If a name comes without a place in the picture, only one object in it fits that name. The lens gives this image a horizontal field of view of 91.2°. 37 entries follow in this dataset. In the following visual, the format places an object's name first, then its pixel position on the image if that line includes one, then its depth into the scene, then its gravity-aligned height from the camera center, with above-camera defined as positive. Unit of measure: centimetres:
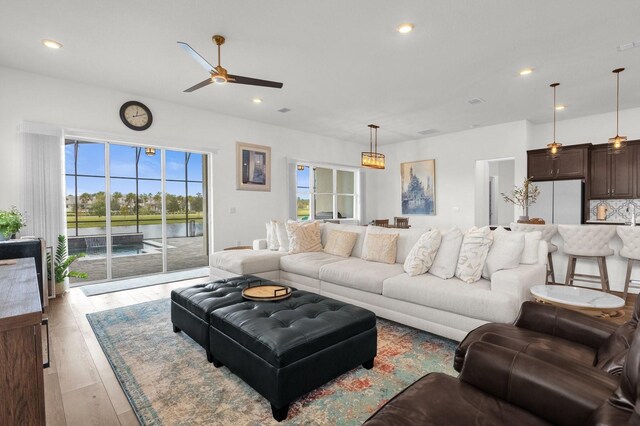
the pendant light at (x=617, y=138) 404 +101
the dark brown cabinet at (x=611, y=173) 536 +58
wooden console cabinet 99 -51
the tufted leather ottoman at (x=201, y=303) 239 -76
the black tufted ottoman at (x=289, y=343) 176 -85
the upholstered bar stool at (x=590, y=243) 399 -48
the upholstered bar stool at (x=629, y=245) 383 -48
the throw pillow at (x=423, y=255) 305 -48
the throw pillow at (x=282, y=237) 461 -45
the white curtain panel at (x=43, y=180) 395 +36
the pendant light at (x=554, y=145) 449 +104
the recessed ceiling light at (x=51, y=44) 323 +172
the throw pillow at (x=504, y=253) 277 -41
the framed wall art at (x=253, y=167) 603 +81
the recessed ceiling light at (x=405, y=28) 297 +172
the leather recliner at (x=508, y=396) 102 -68
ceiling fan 293 +130
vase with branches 579 +22
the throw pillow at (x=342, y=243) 417 -49
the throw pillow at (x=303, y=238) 445 -44
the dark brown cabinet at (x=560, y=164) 569 +80
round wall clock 475 +143
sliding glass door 486 +11
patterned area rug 181 -119
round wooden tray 247 -71
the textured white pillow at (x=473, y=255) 283 -44
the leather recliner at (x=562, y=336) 144 -68
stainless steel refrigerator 552 +8
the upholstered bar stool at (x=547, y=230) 433 -33
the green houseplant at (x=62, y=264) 410 -74
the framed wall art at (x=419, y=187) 768 +50
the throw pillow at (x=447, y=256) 295 -47
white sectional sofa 246 -74
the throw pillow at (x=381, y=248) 366 -49
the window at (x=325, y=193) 750 +37
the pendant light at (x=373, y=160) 553 +84
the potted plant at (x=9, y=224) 345 -18
